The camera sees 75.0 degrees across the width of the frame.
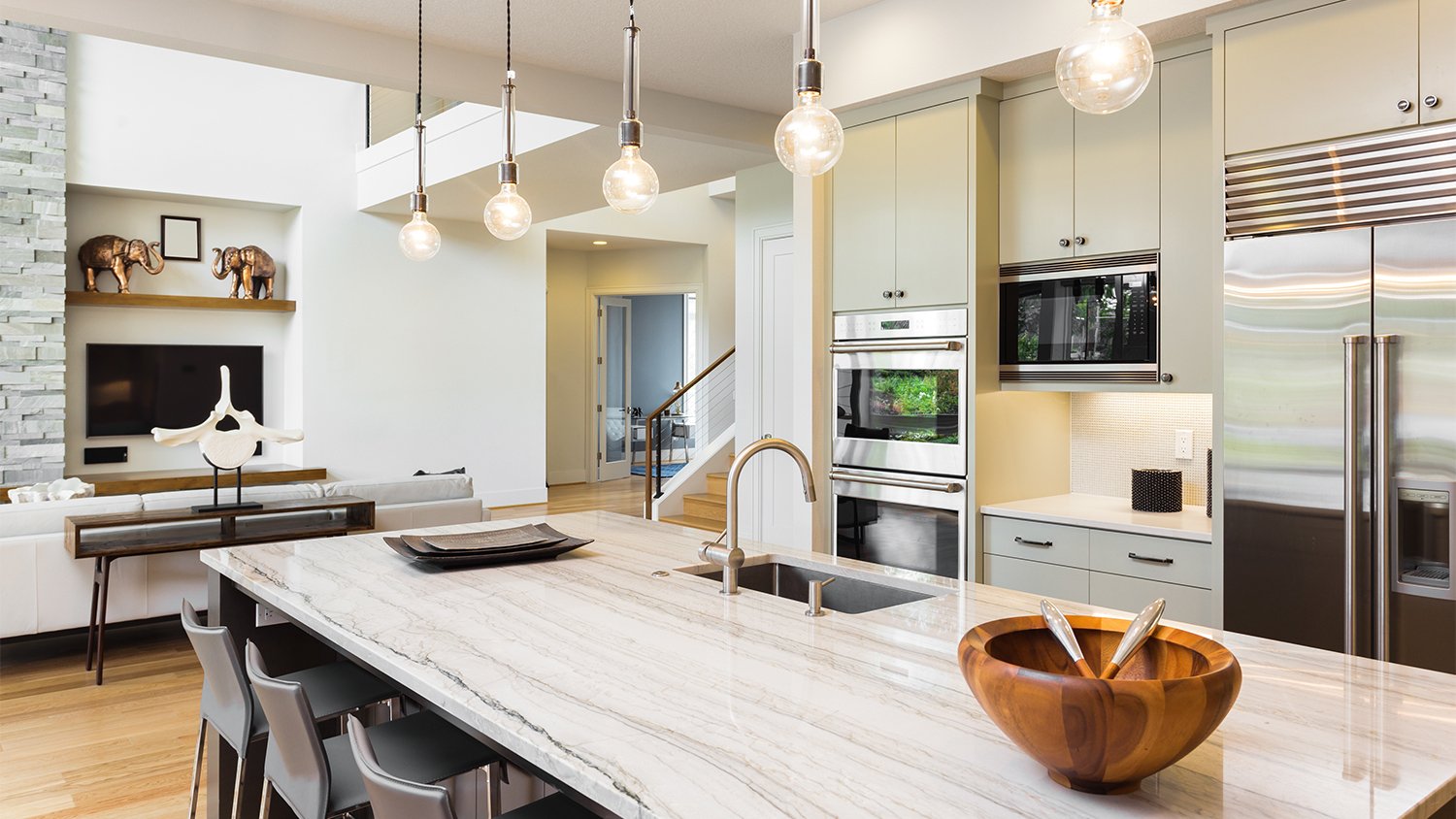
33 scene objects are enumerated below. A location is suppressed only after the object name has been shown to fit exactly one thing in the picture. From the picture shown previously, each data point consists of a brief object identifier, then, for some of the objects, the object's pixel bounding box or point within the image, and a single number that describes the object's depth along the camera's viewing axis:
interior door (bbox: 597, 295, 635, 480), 11.55
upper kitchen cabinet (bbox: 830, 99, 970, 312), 3.82
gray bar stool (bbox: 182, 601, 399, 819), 2.06
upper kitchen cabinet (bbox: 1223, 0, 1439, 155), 2.57
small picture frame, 7.76
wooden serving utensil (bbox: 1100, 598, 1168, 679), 1.20
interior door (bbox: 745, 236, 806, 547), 6.57
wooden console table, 4.30
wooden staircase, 7.28
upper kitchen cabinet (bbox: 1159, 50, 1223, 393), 3.22
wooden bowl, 1.00
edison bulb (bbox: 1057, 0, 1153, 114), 1.78
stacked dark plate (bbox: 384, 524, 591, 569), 2.43
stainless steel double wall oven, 3.83
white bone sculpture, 4.92
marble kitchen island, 1.08
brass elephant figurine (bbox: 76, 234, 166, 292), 7.26
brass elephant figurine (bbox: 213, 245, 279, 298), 7.92
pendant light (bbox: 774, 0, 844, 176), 1.96
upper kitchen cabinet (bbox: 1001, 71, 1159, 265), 3.39
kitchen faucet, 2.11
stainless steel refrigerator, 2.53
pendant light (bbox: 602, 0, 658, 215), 2.25
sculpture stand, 4.75
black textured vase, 3.58
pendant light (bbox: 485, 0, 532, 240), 2.89
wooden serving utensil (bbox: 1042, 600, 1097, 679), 1.25
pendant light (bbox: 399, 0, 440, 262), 3.22
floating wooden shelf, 7.27
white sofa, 4.30
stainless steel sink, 2.23
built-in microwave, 3.42
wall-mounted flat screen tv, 7.49
